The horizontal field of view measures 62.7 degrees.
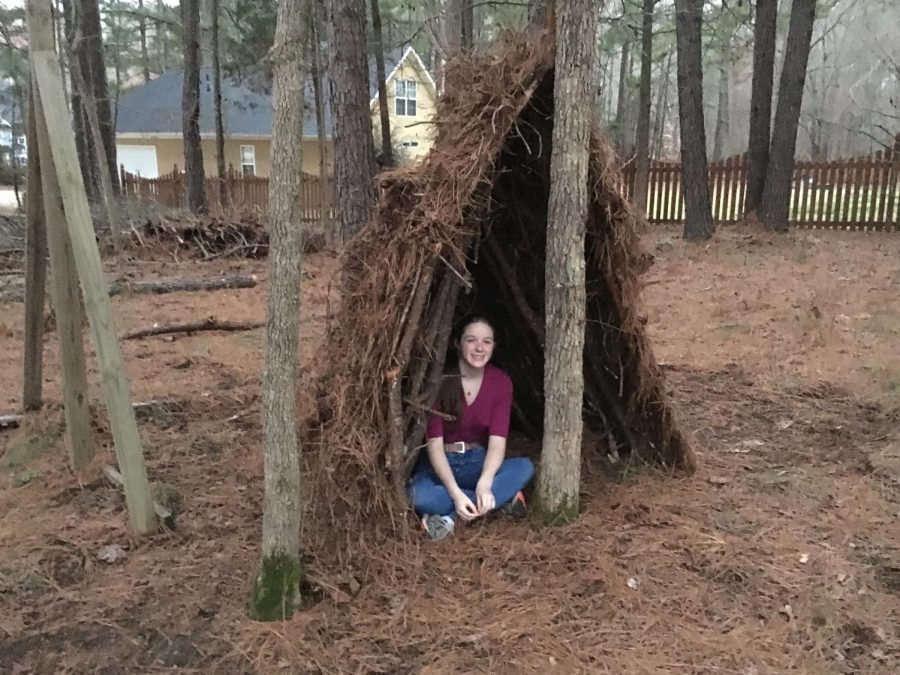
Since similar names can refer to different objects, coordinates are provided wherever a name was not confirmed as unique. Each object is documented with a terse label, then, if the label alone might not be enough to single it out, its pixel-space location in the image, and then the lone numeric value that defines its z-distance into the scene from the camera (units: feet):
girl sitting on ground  12.23
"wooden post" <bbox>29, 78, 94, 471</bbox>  13.50
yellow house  100.83
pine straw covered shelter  11.43
